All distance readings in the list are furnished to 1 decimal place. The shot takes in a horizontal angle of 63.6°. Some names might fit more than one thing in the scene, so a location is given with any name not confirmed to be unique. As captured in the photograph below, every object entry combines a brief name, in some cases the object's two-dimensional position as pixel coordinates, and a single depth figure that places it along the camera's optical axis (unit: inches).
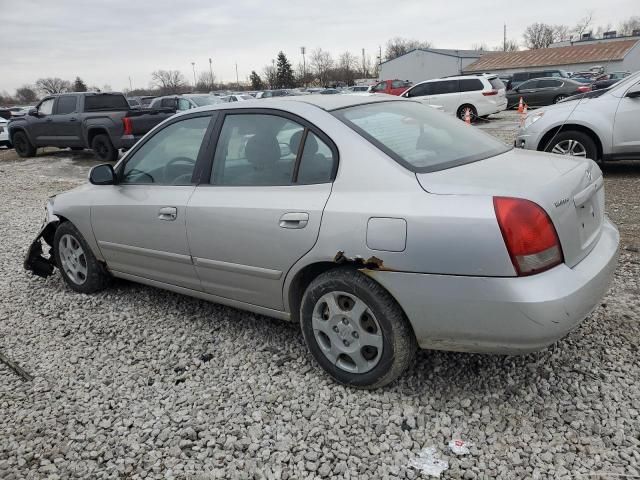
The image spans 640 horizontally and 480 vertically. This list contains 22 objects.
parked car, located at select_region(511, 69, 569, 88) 1112.3
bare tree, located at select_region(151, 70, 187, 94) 3521.9
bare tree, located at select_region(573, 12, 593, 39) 3835.1
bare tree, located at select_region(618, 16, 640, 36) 3878.0
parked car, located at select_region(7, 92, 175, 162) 489.4
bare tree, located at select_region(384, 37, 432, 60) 4111.0
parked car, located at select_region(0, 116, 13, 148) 705.6
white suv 710.5
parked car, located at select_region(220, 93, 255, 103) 849.2
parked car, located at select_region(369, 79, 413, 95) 954.7
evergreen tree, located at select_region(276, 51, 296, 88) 2524.6
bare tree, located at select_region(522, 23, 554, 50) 3656.5
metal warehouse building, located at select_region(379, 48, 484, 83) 2343.8
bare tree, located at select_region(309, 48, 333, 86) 3667.6
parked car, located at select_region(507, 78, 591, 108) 836.6
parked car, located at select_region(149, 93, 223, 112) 636.1
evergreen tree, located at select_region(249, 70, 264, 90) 2668.8
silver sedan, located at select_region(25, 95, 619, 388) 89.0
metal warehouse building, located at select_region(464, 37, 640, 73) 2086.6
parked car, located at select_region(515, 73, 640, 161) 276.8
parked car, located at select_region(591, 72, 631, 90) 1125.1
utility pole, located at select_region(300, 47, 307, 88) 2954.0
